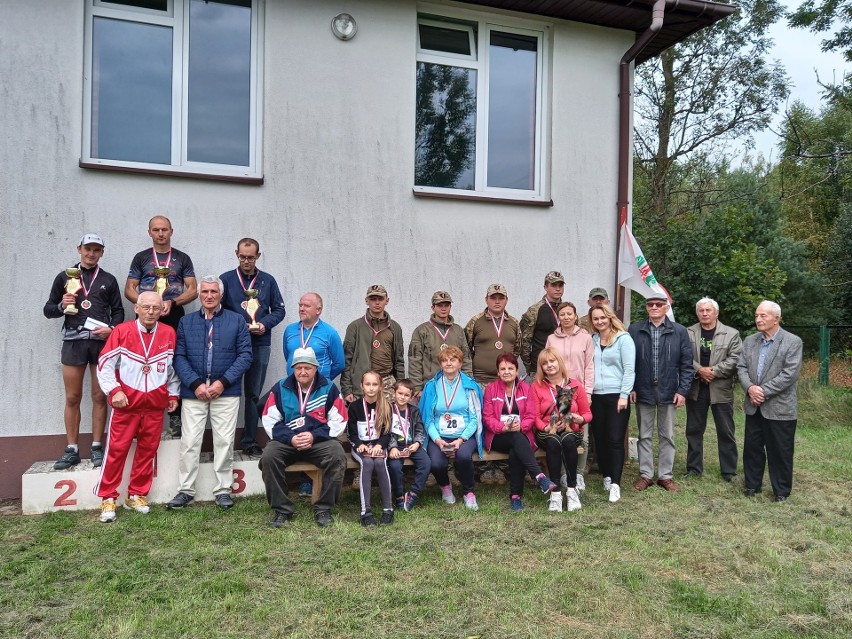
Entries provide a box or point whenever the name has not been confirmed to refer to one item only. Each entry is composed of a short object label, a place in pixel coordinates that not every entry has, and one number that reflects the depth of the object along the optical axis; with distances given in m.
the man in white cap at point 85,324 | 5.38
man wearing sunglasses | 6.11
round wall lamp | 6.44
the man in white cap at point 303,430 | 5.06
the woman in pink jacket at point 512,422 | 5.58
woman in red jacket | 5.62
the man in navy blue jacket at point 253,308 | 5.78
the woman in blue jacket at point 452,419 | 5.56
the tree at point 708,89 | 17.33
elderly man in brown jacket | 6.45
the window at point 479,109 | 6.99
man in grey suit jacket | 5.72
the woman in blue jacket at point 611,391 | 5.91
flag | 6.93
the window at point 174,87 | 5.98
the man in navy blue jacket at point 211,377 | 5.37
